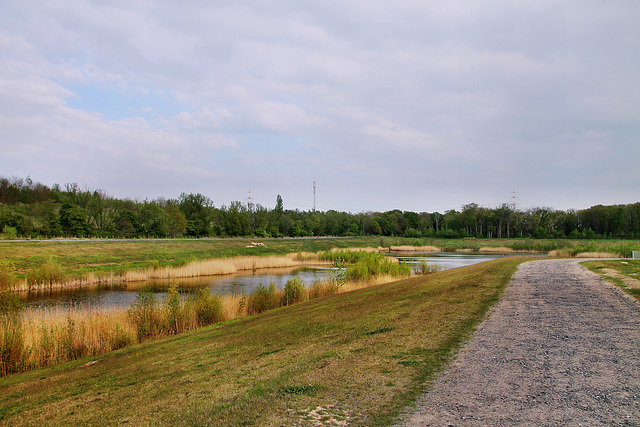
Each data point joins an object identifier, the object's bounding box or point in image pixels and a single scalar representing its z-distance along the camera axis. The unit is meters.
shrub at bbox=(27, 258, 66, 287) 26.16
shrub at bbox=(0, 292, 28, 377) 10.31
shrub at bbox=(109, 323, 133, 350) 12.68
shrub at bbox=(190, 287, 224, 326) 15.79
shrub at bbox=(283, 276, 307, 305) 20.06
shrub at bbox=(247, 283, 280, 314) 18.47
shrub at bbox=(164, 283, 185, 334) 14.45
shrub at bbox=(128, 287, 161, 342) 13.55
